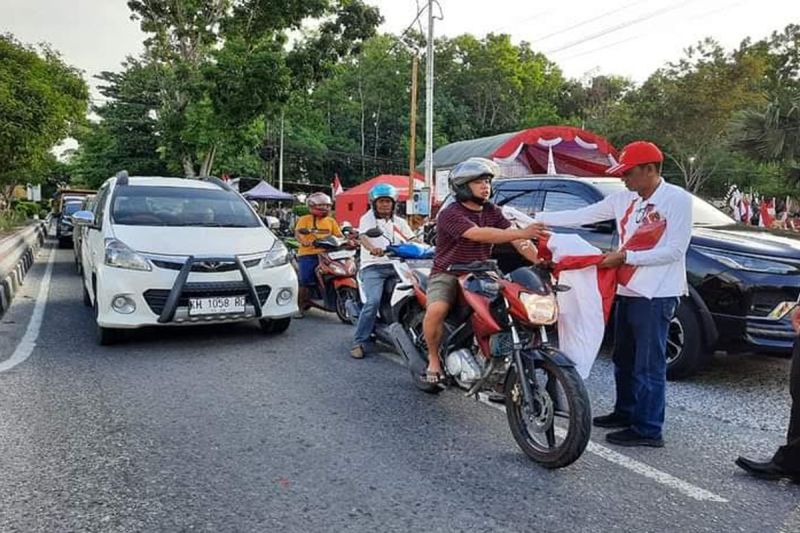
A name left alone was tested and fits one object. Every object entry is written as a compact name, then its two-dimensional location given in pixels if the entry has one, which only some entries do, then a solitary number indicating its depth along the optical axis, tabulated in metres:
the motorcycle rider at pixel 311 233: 7.23
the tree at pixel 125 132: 34.91
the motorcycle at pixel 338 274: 6.89
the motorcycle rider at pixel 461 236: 3.61
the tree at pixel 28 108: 15.32
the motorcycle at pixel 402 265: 4.75
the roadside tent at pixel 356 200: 23.03
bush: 21.17
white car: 5.37
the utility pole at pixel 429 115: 16.77
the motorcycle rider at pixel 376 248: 5.47
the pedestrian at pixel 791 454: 3.09
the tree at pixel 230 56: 17.09
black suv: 4.59
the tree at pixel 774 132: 12.50
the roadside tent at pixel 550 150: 15.07
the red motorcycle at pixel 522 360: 3.11
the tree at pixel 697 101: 26.80
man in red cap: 3.37
